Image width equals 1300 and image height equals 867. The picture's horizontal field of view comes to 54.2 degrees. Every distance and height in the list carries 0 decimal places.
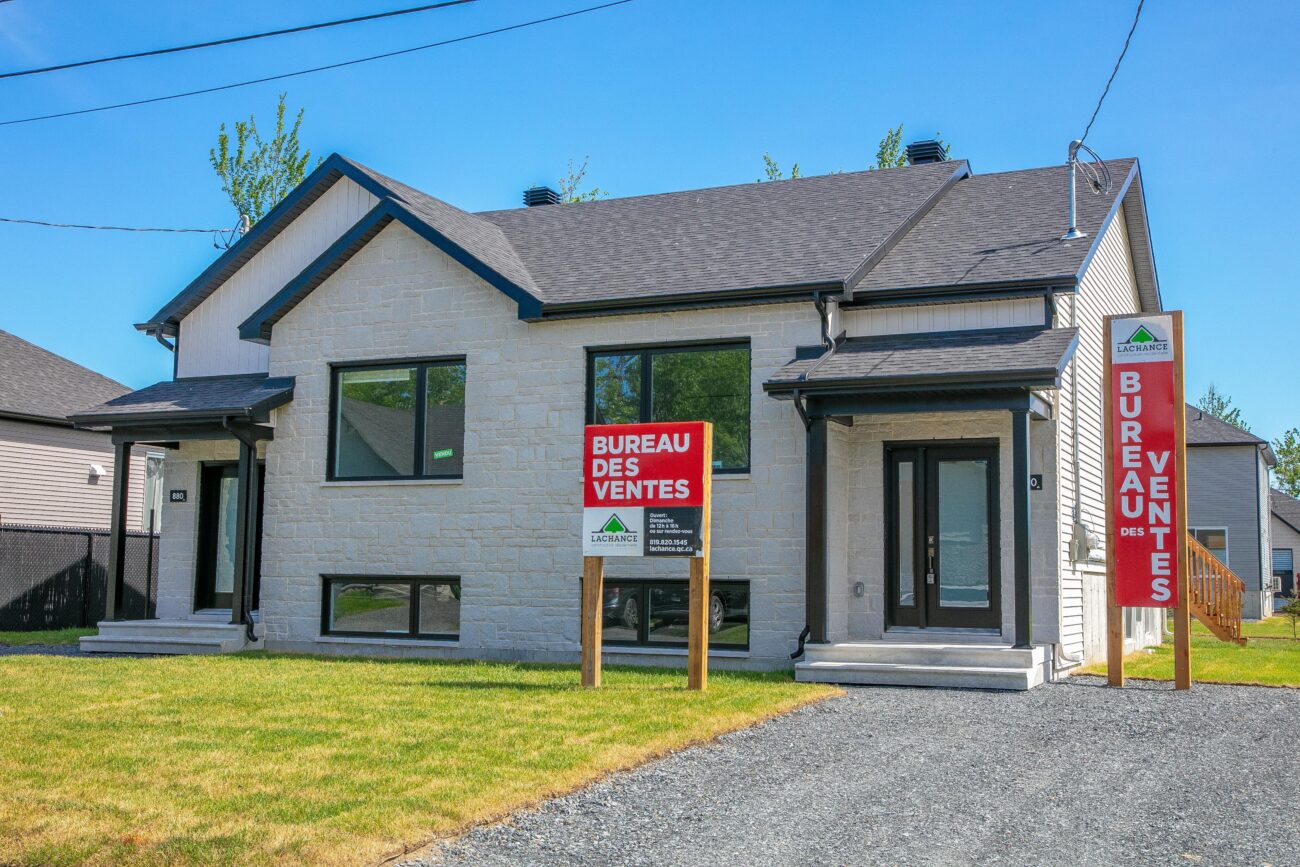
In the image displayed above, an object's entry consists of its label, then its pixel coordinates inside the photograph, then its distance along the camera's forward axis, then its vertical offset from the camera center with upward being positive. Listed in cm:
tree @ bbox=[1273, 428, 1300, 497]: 6375 +459
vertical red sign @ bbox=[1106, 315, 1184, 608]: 1280 +91
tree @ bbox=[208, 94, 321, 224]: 3300 +982
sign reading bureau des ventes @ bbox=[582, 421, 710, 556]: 1188 +55
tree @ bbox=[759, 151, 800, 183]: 3703 +1105
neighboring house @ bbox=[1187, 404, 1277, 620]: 3756 +159
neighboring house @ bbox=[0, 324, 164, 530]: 2470 +179
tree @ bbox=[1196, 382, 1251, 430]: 6894 +808
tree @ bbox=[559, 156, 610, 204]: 3859 +1079
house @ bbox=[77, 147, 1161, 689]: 1380 +158
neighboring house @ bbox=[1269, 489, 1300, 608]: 4631 +25
